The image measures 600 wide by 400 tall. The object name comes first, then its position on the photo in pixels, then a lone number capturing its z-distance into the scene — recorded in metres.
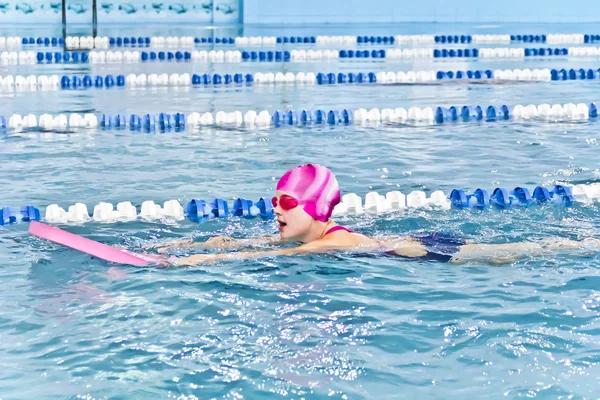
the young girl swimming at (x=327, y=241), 6.85
